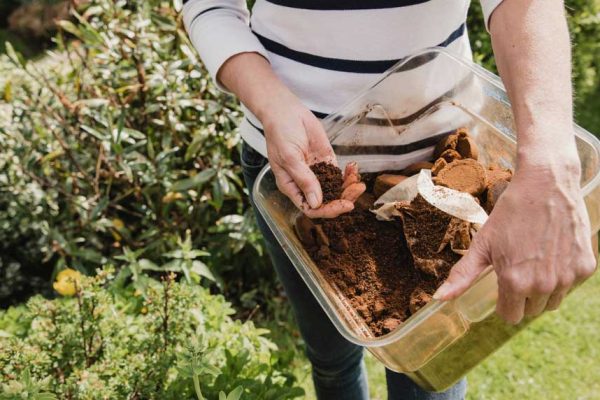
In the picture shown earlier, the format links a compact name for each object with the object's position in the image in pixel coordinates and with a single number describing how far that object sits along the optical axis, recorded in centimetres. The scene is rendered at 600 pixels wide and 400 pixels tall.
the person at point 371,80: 92
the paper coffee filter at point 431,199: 110
